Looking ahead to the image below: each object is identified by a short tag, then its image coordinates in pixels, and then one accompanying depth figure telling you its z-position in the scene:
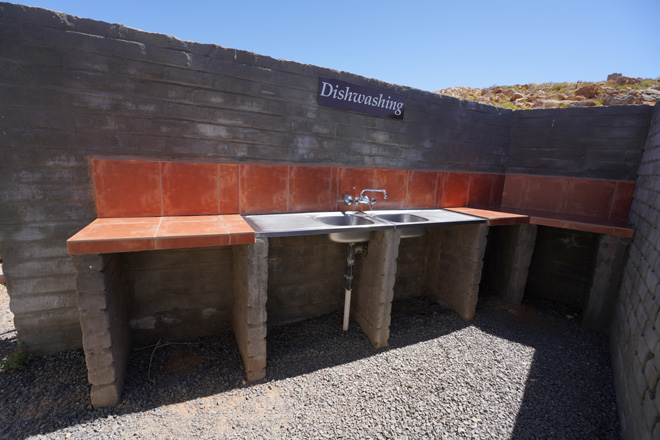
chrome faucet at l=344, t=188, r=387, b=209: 3.52
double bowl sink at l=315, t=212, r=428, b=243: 3.05
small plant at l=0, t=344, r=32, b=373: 2.63
